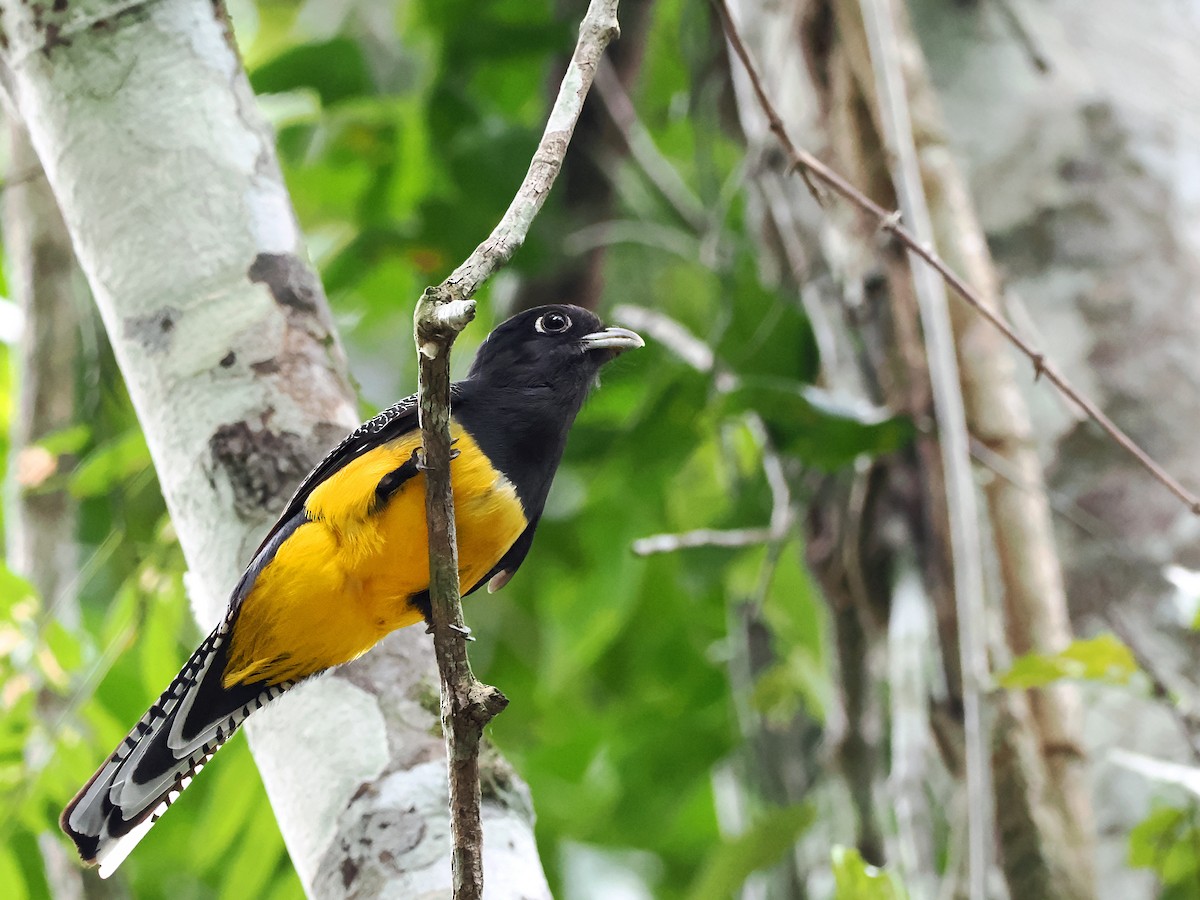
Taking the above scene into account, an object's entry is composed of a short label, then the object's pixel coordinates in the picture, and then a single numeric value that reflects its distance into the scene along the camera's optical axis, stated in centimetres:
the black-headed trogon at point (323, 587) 459
